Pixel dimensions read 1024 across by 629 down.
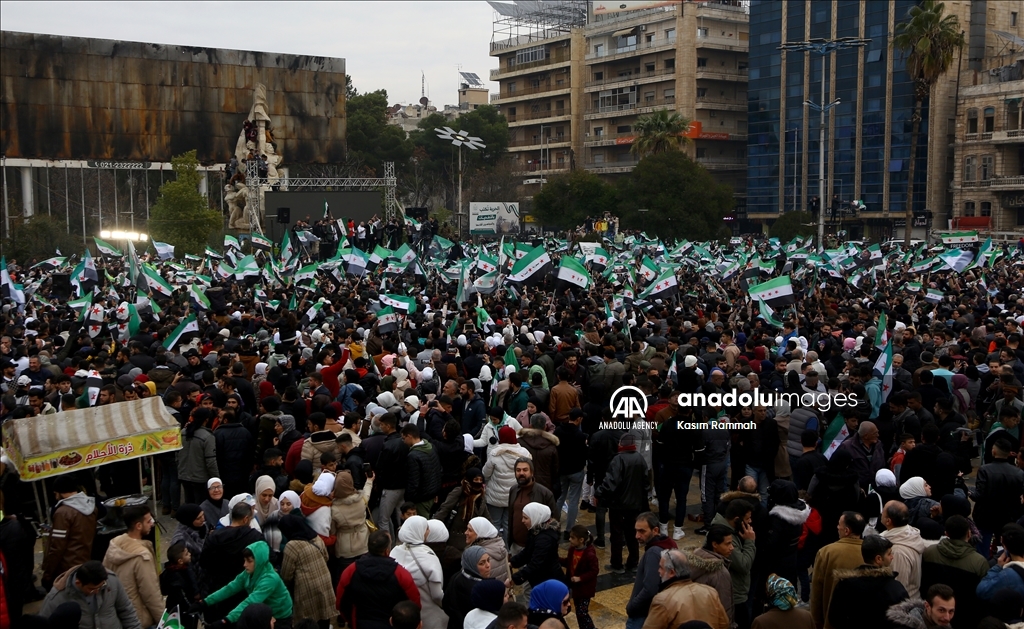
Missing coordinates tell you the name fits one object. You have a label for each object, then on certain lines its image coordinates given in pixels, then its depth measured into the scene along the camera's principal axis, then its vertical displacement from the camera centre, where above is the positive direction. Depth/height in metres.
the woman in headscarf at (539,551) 7.02 -2.34
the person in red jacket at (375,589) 6.27 -2.32
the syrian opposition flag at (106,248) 25.47 -0.78
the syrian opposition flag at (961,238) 30.17 -0.80
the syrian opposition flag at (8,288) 19.27 -1.35
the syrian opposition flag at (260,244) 28.23 -0.78
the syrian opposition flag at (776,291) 16.97 -1.31
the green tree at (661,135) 66.19 +5.16
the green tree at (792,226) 59.00 -0.80
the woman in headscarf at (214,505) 7.61 -2.18
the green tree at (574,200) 66.12 +0.93
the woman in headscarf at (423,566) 6.69 -2.31
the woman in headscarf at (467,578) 6.34 -2.29
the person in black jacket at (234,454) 9.48 -2.22
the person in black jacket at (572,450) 9.52 -2.22
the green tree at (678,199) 57.97 +0.81
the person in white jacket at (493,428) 9.26 -1.97
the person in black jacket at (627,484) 8.66 -2.32
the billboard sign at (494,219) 60.66 -0.28
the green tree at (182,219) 44.84 -0.12
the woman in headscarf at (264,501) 7.39 -2.08
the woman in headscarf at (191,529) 7.01 -2.19
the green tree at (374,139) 84.38 +6.33
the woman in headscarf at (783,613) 5.61 -2.22
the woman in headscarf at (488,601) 5.85 -2.23
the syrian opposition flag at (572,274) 18.48 -1.10
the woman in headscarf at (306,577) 6.84 -2.44
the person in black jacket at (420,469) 8.61 -2.17
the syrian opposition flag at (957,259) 23.70 -1.12
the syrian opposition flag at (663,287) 18.69 -1.37
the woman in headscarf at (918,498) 7.25 -2.09
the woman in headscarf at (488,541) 6.62 -2.14
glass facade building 71.56 +7.16
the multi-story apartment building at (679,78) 81.56 +11.18
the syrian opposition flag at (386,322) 15.50 -1.63
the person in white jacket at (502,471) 8.56 -2.17
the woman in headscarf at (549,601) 5.78 -2.21
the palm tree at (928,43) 47.16 +7.86
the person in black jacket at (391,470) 8.72 -2.19
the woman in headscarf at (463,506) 8.07 -2.33
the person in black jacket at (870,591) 5.83 -2.19
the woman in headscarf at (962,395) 11.04 -2.01
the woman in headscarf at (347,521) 7.66 -2.32
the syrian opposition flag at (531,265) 19.77 -1.00
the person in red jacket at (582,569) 7.13 -2.50
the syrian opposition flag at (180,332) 14.49 -1.67
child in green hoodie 6.42 -2.34
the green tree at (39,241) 40.47 -1.01
